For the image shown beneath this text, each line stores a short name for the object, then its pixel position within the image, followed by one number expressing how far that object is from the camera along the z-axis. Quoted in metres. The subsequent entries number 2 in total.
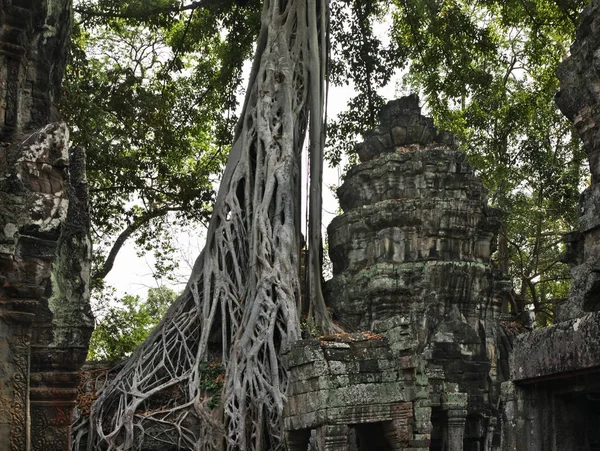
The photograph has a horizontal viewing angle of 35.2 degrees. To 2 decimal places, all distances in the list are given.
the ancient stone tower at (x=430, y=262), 10.38
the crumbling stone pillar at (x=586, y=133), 3.52
